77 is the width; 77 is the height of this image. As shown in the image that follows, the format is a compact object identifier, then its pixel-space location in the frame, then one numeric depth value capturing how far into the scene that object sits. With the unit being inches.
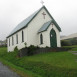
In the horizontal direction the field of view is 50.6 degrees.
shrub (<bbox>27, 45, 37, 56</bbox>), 456.0
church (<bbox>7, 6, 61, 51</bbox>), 541.1
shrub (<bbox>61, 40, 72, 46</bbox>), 732.2
